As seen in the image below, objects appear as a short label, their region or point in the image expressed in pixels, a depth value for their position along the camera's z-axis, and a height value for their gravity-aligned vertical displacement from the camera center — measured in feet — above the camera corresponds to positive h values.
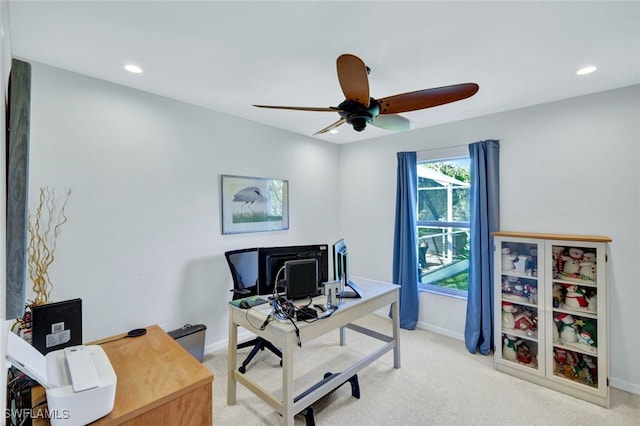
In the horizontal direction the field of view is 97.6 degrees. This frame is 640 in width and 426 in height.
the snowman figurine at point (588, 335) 7.49 -3.26
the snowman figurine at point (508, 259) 8.90 -1.42
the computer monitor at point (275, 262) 7.01 -1.17
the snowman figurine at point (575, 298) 7.70 -2.33
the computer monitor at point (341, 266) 7.48 -1.36
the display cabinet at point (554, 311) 7.30 -2.81
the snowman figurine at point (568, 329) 7.80 -3.23
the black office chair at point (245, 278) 8.72 -2.11
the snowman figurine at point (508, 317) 8.80 -3.23
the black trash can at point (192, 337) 8.20 -3.60
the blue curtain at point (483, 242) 9.64 -0.97
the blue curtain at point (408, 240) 11.63 -1.06
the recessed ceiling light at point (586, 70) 6.70 +3.49
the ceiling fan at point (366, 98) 4.69 +2.34
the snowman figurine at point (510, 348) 8.63 -4.14
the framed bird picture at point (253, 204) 10.06 +0.46
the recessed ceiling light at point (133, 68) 6.70 +3.61
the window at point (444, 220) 10.93 -0.21
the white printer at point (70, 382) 3.15 -2.01
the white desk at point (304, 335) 5.72 -2.66
